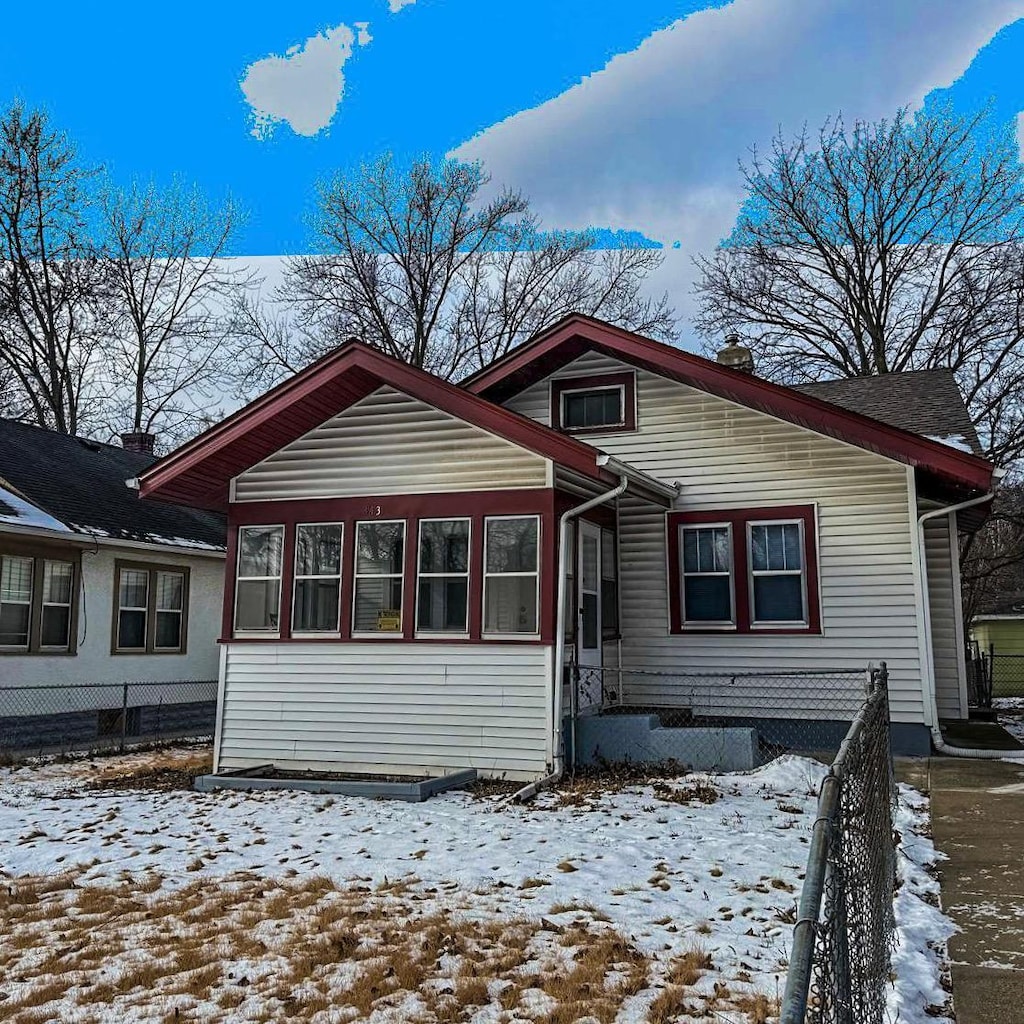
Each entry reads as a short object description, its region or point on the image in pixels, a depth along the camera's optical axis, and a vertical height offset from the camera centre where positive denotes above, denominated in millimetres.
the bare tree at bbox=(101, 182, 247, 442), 27922 +11316
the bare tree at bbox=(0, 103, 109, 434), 24562 +10360
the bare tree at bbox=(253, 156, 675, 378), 28266 +11777
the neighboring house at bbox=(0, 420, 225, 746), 13531 +778
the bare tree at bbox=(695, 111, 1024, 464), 23531 +11027
